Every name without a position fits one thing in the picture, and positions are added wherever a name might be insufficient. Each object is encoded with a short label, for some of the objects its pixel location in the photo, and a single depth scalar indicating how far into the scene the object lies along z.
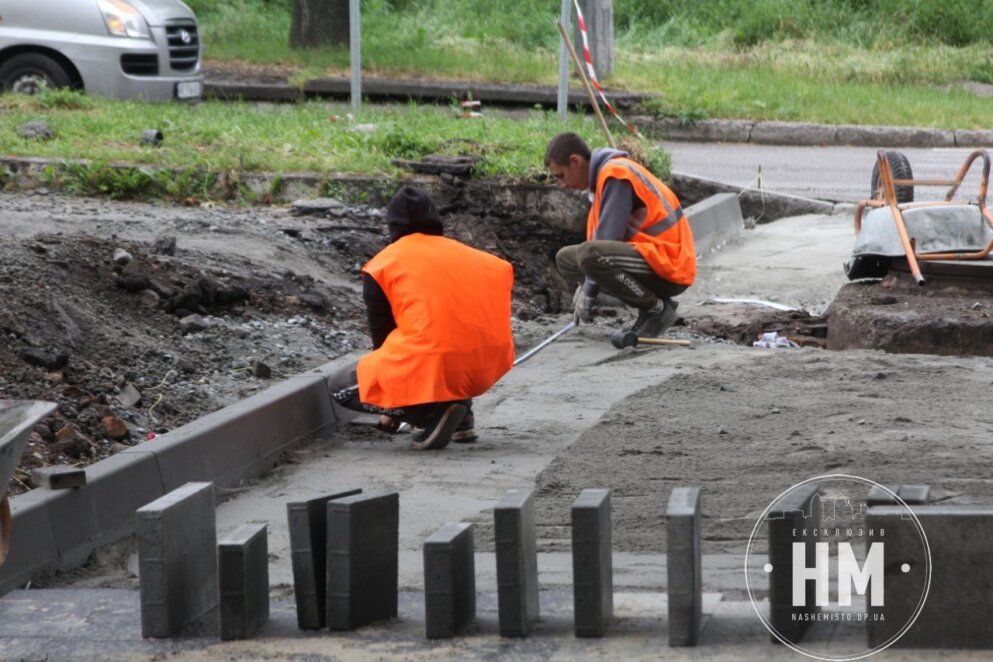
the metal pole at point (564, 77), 27.73
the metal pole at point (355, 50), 28.77
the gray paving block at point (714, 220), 23.58
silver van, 29.55
